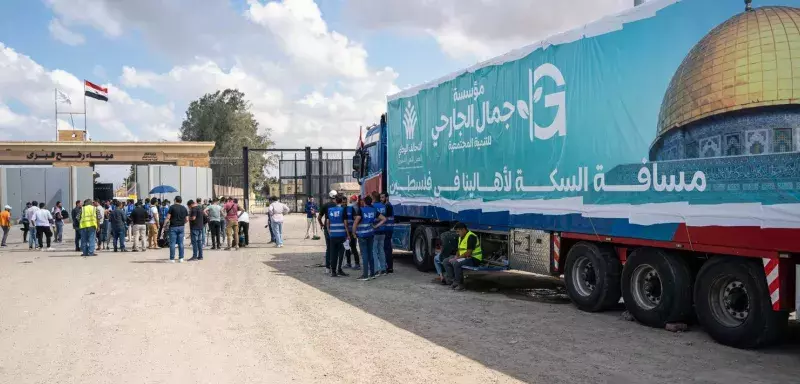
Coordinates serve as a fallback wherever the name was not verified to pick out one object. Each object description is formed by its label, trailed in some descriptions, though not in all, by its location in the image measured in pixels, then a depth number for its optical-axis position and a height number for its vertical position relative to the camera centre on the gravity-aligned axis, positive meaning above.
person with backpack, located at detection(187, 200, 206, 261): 17.33 -0.75
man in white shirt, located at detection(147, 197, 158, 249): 21.41 -1.00
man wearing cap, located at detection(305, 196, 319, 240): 23.86 -0.57
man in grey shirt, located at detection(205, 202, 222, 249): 20.20 -0.70
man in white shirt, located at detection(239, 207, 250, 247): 20.98 -0.91
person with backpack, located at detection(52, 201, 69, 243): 24.38 -0.78
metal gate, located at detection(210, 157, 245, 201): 38.31 +1.25
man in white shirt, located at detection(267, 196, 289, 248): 21.30 -0.68
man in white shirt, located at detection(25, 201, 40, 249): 21.84 -0.64
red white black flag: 41.88 +6.79
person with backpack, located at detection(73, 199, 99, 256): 18.98 -0.77
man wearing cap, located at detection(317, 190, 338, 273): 14.19 -1.00
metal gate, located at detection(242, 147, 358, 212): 37.97 +1.32
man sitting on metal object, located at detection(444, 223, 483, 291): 11.75 -1.10
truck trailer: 6.43 +0.31
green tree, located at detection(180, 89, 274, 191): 64.50 +7.03
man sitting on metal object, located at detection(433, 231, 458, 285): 12.28 -1.08
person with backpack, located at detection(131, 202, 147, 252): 20.11 -0.82
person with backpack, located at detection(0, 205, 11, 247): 24.08 -0.73
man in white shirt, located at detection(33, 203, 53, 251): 21.67 -0.71
